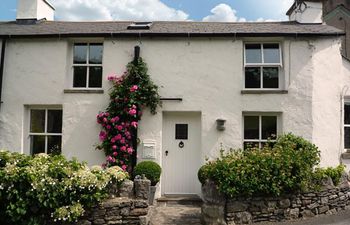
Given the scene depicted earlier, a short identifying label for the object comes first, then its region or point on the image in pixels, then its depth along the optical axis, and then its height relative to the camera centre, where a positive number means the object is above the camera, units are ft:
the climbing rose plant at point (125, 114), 31.45 +1.97
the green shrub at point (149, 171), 29.20 -3.52
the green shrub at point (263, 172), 22.81 -2.81
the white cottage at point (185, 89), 32.63 +4.71
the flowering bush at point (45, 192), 20.98 -4.12
